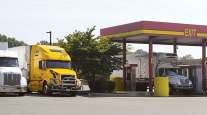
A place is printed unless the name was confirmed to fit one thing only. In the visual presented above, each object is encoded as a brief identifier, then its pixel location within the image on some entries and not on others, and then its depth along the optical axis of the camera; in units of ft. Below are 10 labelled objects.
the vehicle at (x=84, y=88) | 121.49
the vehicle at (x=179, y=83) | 142.10
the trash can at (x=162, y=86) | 131.03
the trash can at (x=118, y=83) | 156.66
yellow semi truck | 114.73
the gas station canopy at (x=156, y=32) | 136.26
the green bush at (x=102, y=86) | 141.49
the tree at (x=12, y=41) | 435.41
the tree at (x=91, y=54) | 139.74
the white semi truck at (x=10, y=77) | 108.68
